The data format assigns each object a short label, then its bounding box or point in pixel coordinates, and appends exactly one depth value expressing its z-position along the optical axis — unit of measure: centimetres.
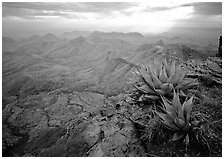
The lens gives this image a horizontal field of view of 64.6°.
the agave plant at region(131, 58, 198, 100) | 252
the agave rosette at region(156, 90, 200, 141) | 186
